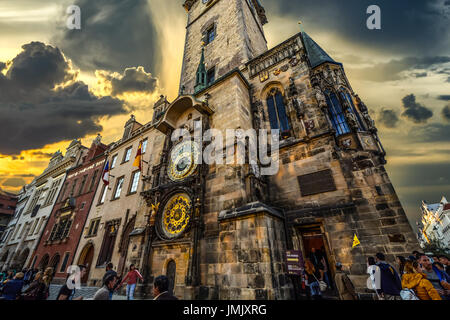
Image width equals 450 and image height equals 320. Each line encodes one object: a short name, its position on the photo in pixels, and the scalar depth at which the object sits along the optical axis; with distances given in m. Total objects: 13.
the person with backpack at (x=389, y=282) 5.20
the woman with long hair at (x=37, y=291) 5.27
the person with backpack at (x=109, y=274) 3.99
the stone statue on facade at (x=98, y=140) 25.84
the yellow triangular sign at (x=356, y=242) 6.63
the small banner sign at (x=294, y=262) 6.30
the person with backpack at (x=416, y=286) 3.83
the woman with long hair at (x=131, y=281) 7.99
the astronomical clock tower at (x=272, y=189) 6.57
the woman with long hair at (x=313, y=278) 6.63
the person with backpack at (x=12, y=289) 5.87
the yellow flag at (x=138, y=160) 12.74
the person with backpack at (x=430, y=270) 4.34
